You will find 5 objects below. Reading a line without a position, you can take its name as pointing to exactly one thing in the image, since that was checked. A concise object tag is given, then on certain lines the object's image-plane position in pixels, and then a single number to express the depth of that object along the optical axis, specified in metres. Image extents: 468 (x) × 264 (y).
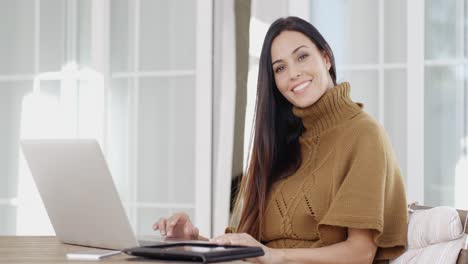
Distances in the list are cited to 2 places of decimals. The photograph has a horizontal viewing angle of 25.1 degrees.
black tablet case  1.61
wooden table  1.70
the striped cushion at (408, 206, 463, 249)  2.02
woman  2.14
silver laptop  1.76
